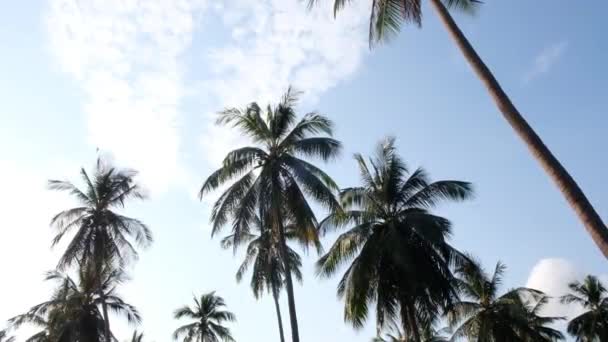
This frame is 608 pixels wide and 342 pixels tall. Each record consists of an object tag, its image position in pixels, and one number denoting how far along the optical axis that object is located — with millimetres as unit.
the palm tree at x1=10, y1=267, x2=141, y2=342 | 33812
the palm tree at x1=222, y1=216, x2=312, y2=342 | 25609
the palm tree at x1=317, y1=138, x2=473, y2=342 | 22000
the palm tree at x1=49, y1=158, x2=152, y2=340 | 28750
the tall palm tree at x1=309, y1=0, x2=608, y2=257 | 9531
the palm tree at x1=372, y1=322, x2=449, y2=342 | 39375
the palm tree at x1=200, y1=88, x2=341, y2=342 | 22984
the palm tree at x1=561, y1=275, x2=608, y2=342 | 42219
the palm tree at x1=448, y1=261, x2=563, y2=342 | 31031
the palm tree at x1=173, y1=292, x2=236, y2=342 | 44847
